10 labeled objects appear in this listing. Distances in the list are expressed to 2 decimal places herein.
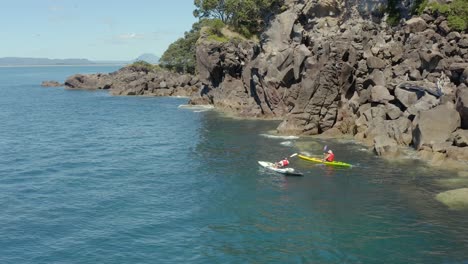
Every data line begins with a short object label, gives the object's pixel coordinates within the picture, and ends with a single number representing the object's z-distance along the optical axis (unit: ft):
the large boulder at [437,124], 210.38
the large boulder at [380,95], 256.32
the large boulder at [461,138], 200.64
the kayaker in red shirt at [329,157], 208.03
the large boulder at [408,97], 247.29
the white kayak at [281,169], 192.56
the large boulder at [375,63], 275.59
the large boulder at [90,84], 642.92
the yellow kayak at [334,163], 205.05
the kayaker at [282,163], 199.00
